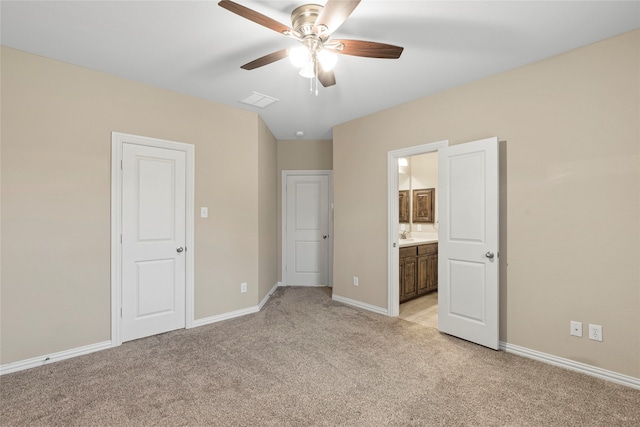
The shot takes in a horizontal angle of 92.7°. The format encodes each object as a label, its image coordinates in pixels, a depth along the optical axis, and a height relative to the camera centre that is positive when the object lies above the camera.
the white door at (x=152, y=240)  3.02 -0.26
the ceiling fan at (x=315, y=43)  1.62 +1.07
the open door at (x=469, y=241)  2.81 -0.26
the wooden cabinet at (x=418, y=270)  4.19 -0.81
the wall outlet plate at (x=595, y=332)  2.35 -0.91
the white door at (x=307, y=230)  5.31 -0.27
